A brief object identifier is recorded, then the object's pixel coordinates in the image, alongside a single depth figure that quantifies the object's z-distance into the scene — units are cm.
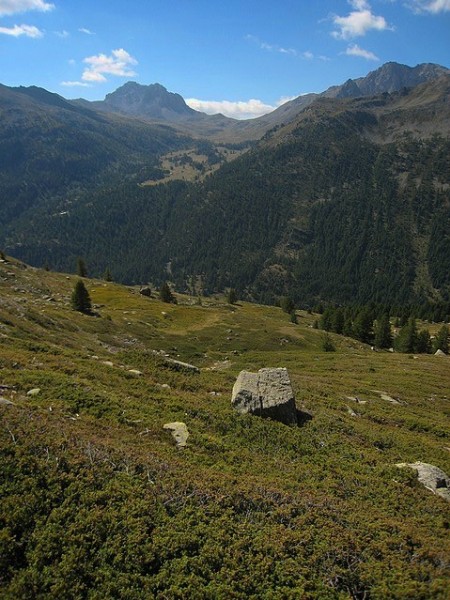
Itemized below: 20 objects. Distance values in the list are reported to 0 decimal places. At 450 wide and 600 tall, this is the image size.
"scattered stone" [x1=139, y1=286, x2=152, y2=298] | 12062
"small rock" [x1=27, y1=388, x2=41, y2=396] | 1811
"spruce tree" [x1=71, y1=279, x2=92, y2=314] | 6875
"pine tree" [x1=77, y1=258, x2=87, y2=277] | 13025
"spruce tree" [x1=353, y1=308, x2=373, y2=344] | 10744
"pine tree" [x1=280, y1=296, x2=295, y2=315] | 14125
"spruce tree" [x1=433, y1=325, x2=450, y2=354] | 9925
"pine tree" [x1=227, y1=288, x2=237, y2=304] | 14450
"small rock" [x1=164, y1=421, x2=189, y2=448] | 1728
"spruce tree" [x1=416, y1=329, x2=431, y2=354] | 9594
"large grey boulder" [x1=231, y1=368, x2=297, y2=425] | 2247
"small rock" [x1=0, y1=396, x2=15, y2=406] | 1543
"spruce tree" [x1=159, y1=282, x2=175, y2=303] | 11531
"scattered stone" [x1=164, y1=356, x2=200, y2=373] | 2981
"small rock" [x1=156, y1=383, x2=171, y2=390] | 2457
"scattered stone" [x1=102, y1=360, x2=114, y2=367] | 2675
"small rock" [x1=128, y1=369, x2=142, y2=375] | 2631
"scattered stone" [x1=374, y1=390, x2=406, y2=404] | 3984
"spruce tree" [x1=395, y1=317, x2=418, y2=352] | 9562
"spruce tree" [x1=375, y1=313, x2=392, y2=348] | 9975
